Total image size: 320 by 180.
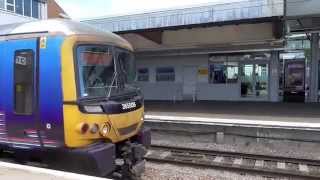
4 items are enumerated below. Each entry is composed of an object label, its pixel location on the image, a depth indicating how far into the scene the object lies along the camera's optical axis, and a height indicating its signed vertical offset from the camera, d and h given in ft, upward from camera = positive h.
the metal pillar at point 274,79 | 44.95 +0.68
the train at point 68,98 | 12.02 -0.74
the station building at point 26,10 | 50.54 +16.22
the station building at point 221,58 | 38.55 +4.56
